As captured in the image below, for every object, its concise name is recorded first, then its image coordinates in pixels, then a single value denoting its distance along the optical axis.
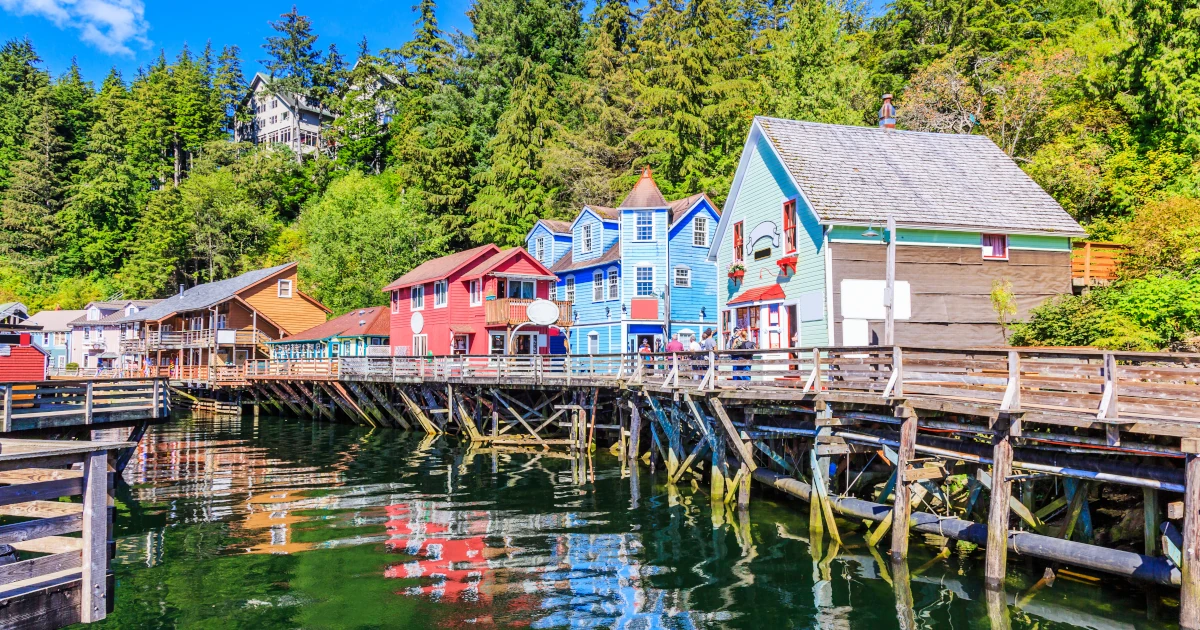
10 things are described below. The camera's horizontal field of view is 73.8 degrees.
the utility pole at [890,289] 18.89
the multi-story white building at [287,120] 90.50
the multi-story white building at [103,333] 66.25
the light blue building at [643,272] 38.19
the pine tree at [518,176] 57.56
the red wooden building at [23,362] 32.31
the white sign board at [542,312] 36.53
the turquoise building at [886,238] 23.59
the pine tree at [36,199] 80.06
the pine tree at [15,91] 86.50
